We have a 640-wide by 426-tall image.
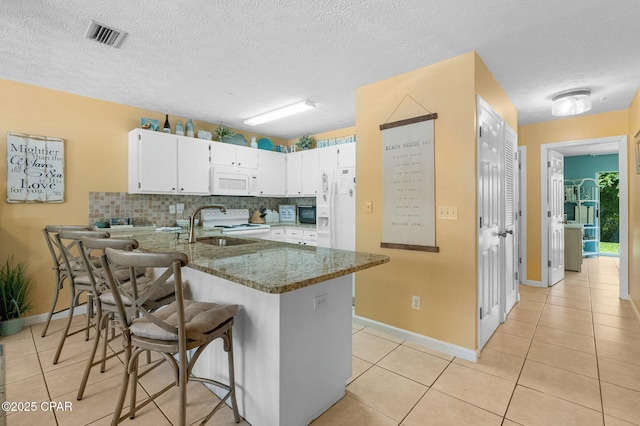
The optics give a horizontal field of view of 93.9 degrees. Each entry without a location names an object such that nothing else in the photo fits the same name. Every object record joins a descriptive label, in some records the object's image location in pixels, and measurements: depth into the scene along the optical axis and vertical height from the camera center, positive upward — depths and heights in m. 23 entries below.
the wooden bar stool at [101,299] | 1.82 -0.54
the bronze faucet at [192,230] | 2.28 -0.14
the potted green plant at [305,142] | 5.11 +1.18
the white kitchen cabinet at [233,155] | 4.25 +0.84
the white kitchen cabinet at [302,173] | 4.80 +0.63
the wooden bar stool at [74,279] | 2.25 -0.52
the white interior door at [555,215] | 4.36 -0.09
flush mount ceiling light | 3.15 +1.15
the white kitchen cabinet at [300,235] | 4.41 -0.38
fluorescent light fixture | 3.57 +1.26
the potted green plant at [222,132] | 4.41 +1.17
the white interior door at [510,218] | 3.26 -0.10
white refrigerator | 3.73 +0.01
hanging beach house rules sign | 2.58 +0.24
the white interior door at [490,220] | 2.48 -0.09
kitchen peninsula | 1.47 -0.63
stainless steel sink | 2.64 -0.27
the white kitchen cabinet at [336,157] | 4.25 +0.80
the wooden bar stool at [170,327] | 1.25 -0.54
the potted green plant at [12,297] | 2.77 -0.80
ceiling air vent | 2.08 +1.29
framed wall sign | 2.97 +0.45
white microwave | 4.21 +0.45
